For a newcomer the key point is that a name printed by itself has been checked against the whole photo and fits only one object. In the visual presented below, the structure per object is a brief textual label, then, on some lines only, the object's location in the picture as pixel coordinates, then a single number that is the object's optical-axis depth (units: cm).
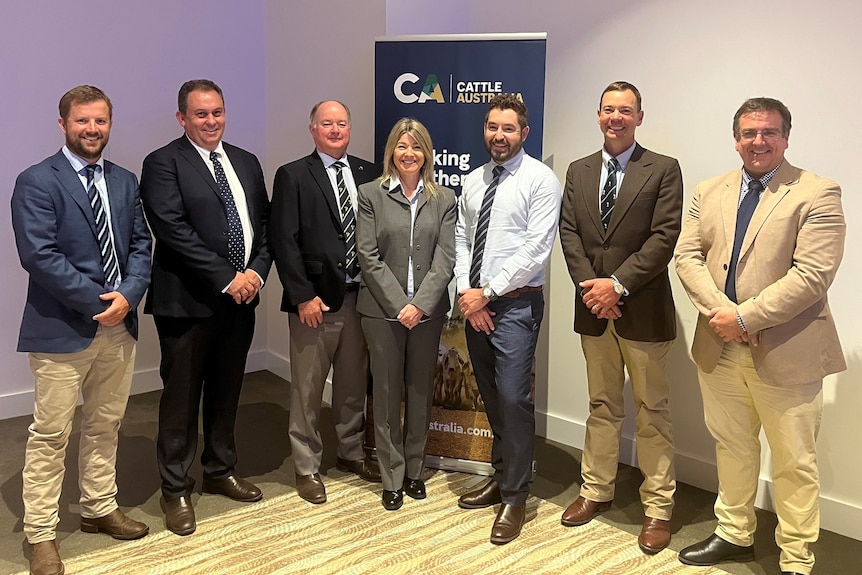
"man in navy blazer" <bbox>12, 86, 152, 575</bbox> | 280
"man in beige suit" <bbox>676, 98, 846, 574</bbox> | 265
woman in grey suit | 333
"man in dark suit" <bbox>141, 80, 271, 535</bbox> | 321
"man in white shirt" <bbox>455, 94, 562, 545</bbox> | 316
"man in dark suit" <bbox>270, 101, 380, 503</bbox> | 345
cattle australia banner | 377
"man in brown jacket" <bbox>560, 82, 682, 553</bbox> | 306
